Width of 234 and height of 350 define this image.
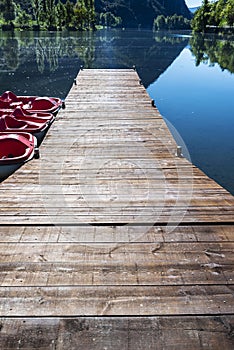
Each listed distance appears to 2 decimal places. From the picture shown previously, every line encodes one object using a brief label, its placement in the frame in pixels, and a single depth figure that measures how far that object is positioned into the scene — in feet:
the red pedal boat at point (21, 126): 21.47
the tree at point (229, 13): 191.72
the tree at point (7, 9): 213.66
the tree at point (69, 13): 232.84
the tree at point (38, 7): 239.30
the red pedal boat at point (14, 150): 16.22
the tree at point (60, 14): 232.94
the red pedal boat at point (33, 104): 28.45
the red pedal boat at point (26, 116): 24.54
